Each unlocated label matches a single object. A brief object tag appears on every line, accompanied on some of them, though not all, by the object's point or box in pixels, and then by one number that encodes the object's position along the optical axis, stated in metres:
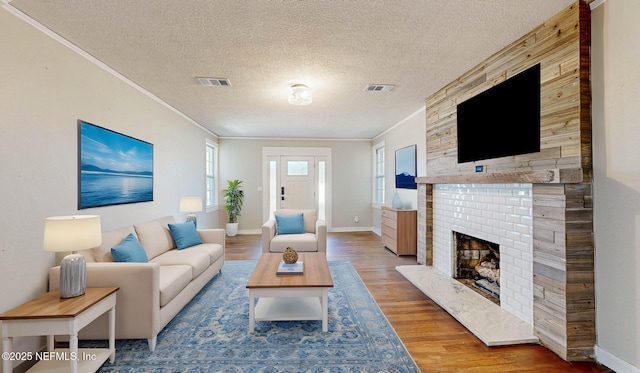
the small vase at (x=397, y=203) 5.00
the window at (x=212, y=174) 6.08
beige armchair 3.92
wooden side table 1.56
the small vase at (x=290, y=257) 2.72
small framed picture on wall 4.71
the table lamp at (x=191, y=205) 4.12
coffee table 2.28
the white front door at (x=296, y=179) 6.84
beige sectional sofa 2.02
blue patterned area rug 1.88
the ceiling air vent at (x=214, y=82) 3.14
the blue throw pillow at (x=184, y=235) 3.41
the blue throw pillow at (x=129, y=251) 2.35
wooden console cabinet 4.59
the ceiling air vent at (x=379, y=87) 3.37
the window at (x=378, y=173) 6.62
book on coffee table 2.53
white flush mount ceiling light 3.33
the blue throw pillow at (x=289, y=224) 4.34
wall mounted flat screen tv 2.24
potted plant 6.45
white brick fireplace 2.28
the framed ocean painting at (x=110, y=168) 2.43
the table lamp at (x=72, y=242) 1.74
